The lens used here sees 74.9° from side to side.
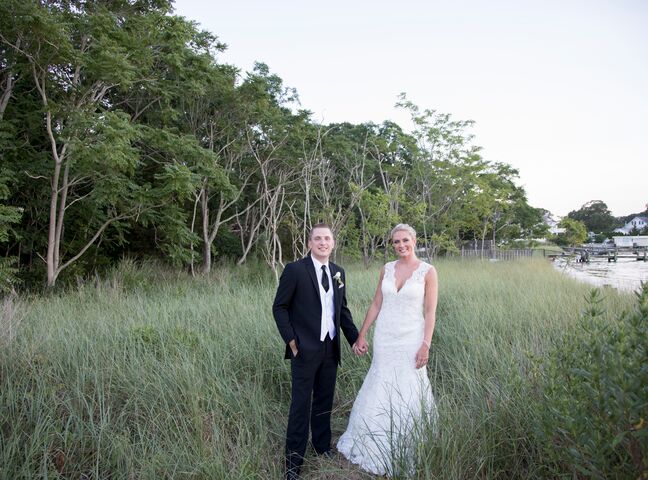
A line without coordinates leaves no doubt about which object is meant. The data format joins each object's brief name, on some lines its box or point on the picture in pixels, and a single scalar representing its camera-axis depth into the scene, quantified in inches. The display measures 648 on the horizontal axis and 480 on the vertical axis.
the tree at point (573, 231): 1332.1
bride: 127.6
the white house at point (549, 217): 2428.6
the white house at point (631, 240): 2714.3
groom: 123.2
